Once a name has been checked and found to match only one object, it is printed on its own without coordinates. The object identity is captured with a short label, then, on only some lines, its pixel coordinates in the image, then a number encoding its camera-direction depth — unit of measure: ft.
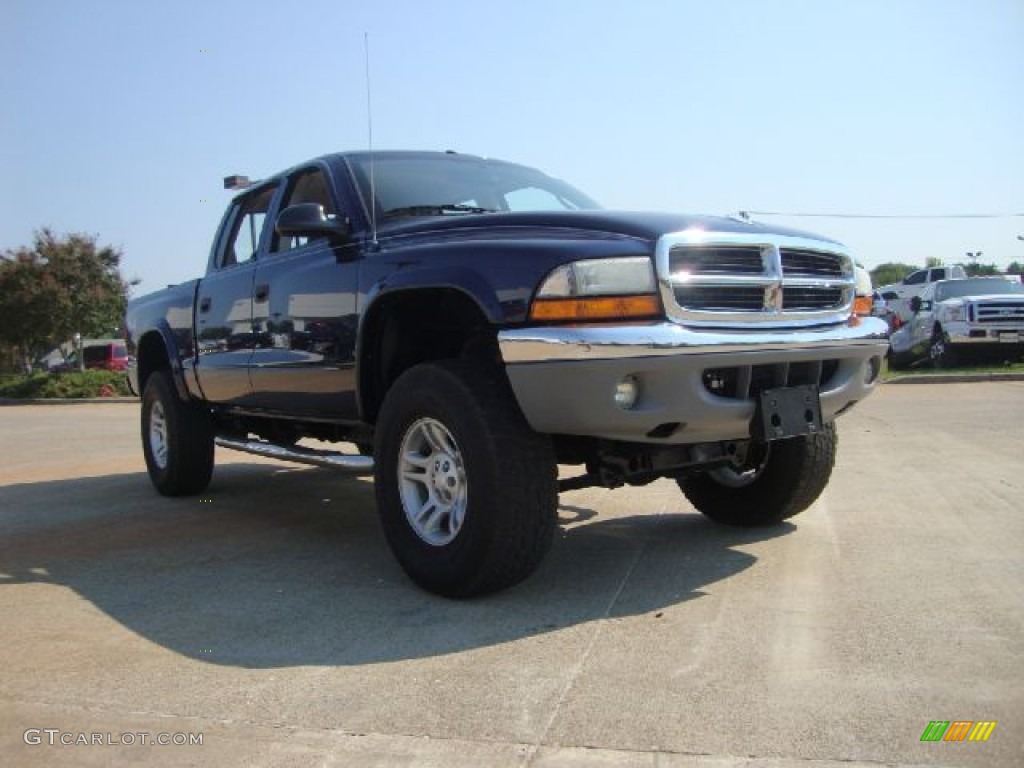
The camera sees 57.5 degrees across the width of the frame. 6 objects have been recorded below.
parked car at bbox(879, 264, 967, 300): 86.49
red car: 128.77
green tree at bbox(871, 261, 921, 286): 276.82
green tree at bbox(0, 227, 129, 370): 103.86
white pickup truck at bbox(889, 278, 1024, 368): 53.16
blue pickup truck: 11.28
